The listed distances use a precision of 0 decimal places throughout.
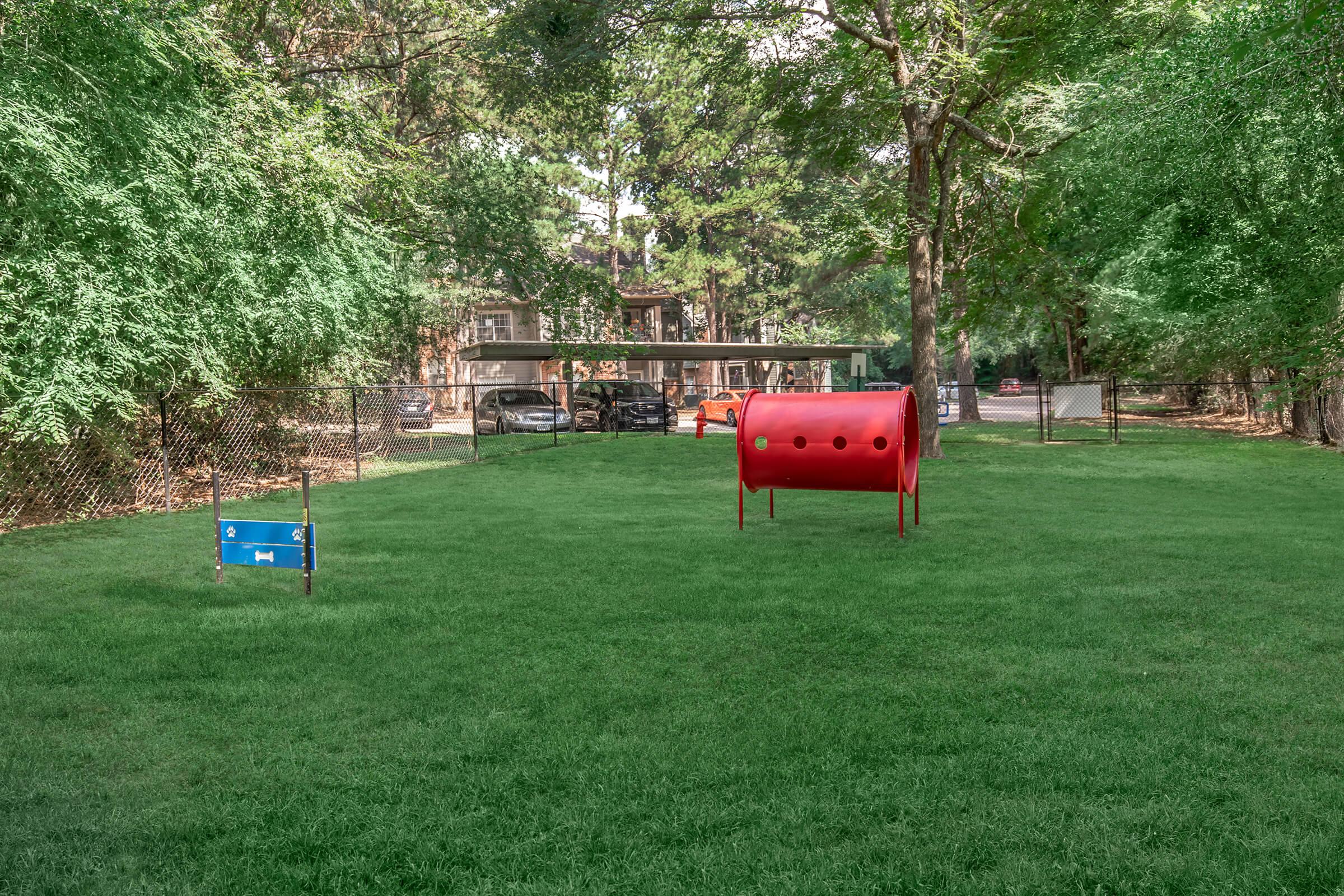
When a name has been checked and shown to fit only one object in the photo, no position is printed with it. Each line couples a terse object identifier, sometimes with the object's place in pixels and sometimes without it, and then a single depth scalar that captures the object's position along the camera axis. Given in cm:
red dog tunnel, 989
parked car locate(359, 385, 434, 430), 2103
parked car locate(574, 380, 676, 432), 3025
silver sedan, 2900
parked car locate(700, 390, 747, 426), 3744
